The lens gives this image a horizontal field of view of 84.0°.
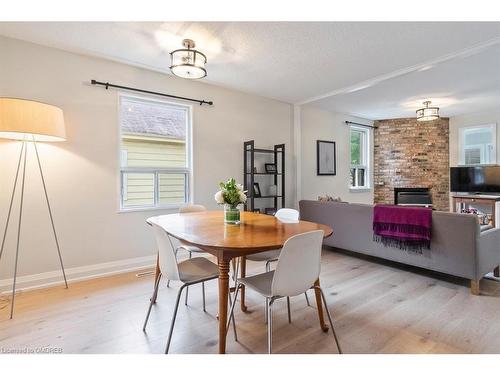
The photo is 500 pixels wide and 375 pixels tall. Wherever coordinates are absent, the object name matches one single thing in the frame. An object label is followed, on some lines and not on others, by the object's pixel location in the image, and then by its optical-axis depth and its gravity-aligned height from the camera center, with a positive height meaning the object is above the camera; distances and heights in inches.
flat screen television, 209.2 +8.5
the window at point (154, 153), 133.7 +19.1
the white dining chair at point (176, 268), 65.8 -21.6
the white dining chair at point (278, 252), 88.1 -20.6
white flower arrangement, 84.7 -1.4
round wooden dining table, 59.7 -11.0
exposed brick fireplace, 238.5 +29.3
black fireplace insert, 235.6 -5.9
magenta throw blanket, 114.0 -15.7
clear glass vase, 85.9 -7.5
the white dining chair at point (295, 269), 57.6 -17.3
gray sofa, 102.3 -23.0
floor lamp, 87.7 +21.8
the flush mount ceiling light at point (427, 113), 187.9 +52.3
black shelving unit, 169.0 +10.3
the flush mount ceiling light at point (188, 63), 98.3 +46.1
